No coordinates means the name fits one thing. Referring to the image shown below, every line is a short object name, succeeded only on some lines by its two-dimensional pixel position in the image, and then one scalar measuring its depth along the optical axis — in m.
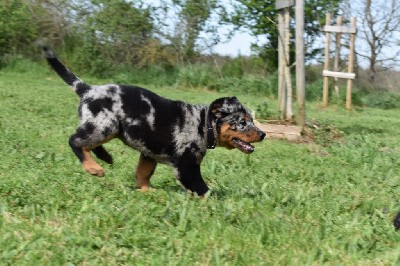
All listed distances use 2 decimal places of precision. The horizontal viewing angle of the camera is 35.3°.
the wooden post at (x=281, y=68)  11.61
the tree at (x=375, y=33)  25.81
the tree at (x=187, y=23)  23.69
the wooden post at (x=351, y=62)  18.26
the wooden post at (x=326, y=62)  18.28
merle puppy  5.61
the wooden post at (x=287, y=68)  11.41
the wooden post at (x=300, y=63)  10.95
